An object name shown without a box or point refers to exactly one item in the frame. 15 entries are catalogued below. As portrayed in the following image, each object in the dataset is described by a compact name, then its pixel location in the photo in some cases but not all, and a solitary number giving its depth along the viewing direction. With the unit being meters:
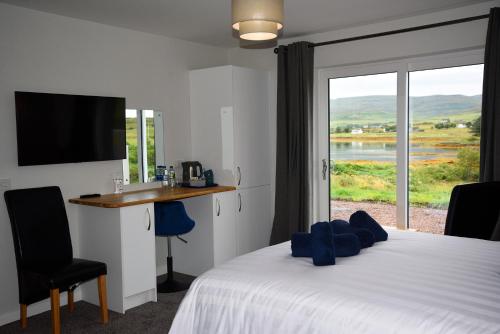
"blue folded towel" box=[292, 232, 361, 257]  2.61
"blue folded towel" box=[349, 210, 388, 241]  3.00
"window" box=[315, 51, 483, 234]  4.20
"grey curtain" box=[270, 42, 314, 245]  4.85
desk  3.74
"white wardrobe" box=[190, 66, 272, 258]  4.84
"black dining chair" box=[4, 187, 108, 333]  3.27
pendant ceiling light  2.25
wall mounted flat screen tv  3.64
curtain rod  3.87
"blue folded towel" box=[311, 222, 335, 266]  2.44
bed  1.83
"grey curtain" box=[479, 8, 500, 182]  3.69
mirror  4.53
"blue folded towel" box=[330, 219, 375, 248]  2.83
